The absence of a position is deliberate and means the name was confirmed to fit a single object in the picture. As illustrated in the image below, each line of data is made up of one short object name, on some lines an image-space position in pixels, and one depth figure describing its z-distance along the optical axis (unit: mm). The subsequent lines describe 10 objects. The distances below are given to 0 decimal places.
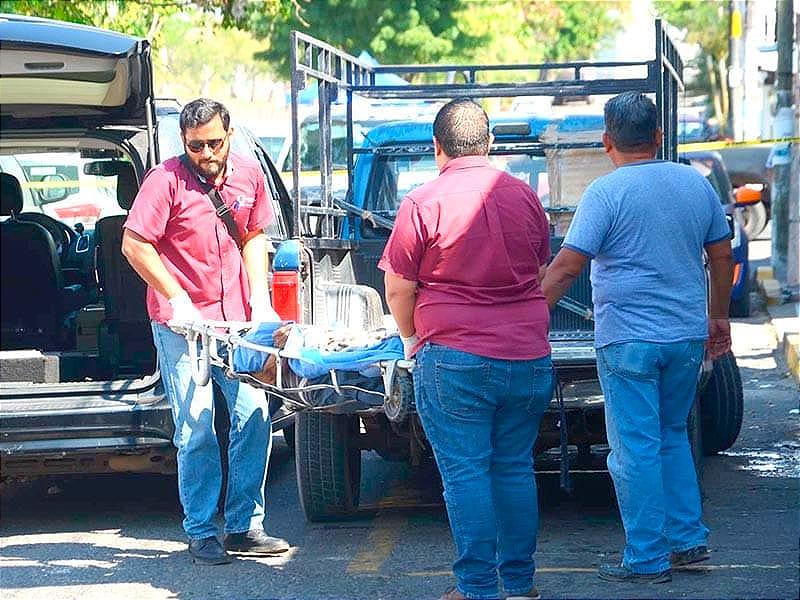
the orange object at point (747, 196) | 39750
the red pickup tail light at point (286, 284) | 12484
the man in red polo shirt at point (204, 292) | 11820
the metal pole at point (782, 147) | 31312
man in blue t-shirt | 10625
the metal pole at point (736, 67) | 53406
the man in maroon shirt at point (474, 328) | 9734
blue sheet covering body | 10383
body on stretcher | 10391
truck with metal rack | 12133
